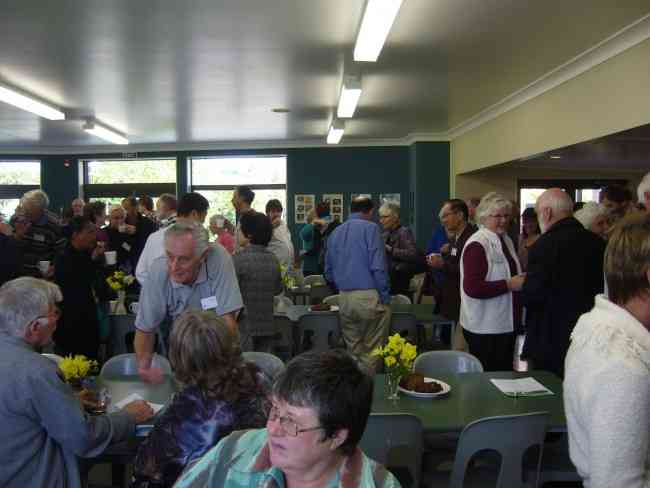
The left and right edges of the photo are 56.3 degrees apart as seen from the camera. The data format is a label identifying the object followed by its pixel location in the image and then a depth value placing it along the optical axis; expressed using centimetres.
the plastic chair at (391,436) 240
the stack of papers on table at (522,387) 306
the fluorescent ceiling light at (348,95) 633
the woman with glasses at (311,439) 135
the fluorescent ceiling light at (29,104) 698
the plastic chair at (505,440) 236
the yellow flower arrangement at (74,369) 283
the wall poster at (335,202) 1323
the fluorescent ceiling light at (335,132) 969
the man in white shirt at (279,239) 658
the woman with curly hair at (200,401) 206
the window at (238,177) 1342
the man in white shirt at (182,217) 438
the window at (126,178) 1355
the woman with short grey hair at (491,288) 396
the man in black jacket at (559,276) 353
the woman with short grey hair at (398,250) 669
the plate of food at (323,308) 555
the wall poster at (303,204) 1322
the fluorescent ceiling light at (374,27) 389
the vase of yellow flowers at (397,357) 297
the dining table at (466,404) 267
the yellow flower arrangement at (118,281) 530
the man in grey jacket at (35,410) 217
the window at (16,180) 1370
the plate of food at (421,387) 298
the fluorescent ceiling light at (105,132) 926
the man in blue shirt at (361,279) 522
